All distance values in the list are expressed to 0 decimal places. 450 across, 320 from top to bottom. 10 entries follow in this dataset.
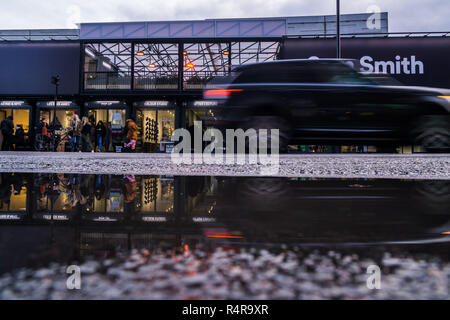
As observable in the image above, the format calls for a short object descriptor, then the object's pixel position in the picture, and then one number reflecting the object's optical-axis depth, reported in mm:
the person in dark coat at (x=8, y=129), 15133
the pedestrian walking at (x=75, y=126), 14258
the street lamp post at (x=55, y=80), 15719
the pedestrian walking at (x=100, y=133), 18375
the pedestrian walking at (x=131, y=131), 13883
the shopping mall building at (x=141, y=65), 22094
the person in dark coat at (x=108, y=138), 21025
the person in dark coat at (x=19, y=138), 19984
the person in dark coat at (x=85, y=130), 13945
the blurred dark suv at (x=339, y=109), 4590
